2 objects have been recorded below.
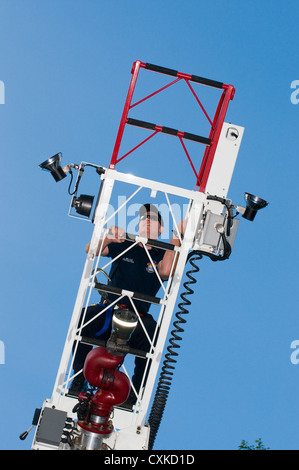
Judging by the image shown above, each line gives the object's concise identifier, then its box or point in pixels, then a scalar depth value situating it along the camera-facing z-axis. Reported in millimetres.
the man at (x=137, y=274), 10789
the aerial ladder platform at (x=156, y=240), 10398
